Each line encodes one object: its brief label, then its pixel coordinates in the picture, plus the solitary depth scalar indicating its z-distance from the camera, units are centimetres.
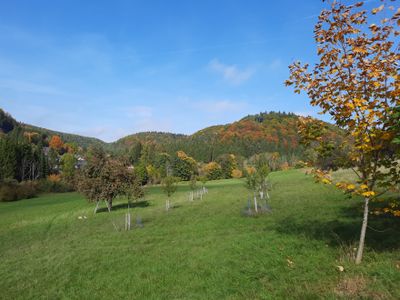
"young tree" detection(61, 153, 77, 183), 15000
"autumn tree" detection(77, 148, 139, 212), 4784
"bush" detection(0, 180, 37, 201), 8394
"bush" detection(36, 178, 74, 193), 10430
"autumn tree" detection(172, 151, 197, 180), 13812
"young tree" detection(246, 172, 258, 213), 3570
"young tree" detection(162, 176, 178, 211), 4878
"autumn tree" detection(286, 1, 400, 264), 843
